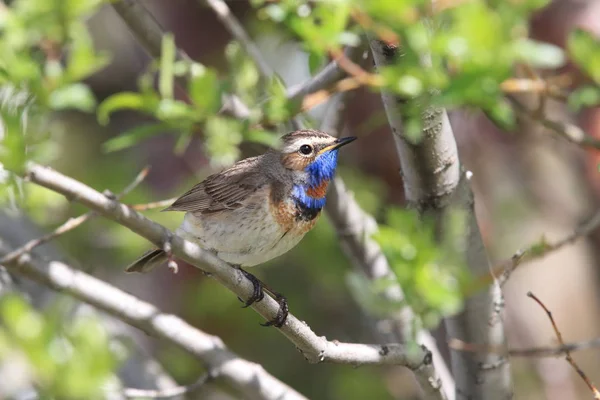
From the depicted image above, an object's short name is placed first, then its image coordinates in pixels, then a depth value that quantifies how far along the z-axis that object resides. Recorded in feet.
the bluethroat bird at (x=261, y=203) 26.40
